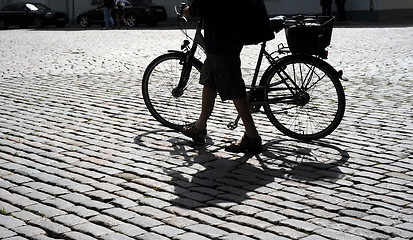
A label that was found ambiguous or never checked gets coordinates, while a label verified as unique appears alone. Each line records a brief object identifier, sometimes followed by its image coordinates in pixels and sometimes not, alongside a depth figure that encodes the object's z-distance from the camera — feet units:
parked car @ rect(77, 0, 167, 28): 116.98
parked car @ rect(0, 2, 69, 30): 124.06
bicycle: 21.91
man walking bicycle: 20.70
